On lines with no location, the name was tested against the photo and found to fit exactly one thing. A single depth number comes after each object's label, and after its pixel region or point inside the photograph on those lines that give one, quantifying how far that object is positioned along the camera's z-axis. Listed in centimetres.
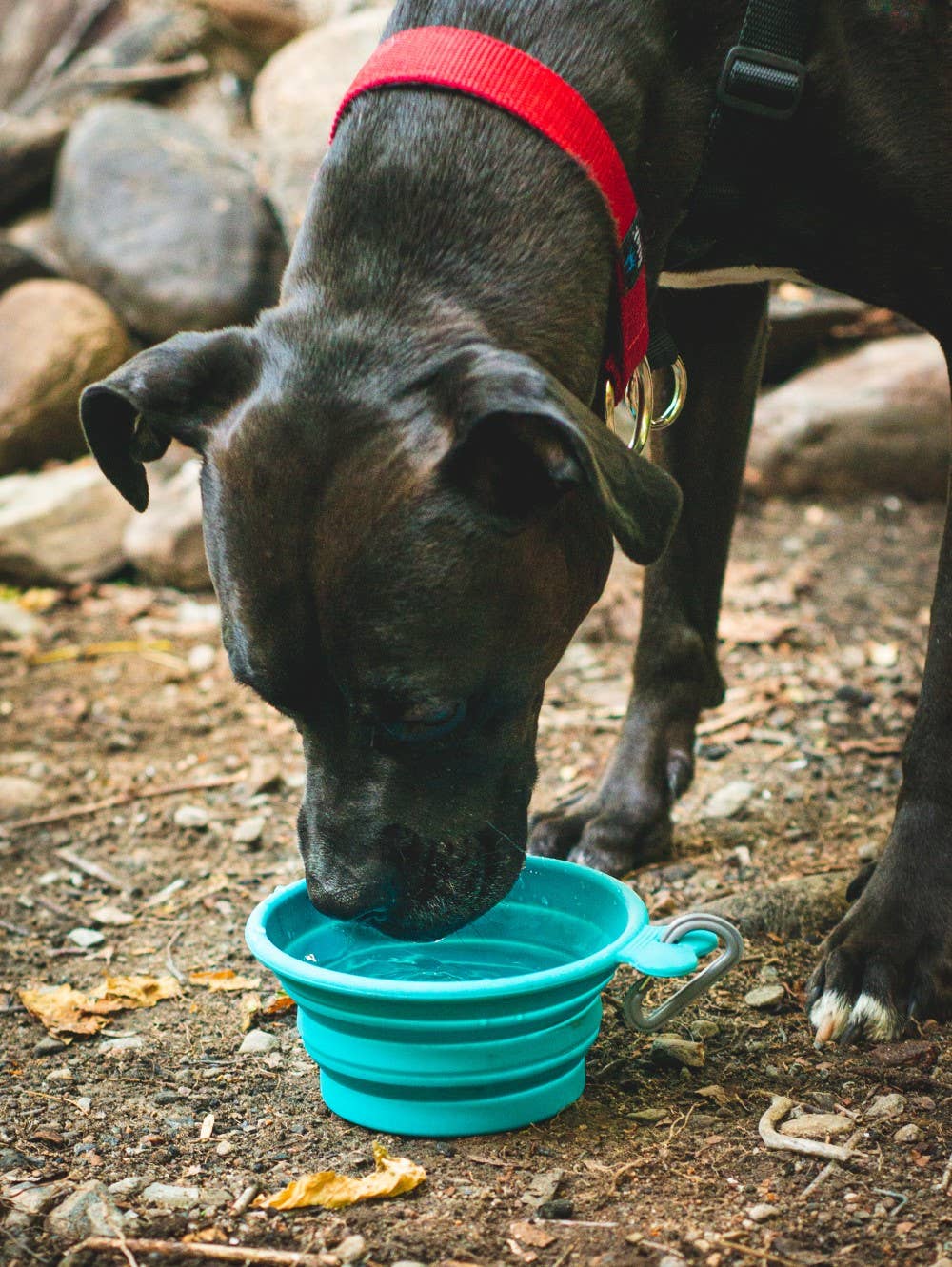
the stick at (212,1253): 179
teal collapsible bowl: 192
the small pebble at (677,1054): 232
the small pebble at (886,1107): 213
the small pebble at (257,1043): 244
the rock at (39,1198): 195
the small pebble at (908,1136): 205
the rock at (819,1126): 208
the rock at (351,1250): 180
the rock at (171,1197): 195
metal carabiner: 210
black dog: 194
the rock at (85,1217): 189
